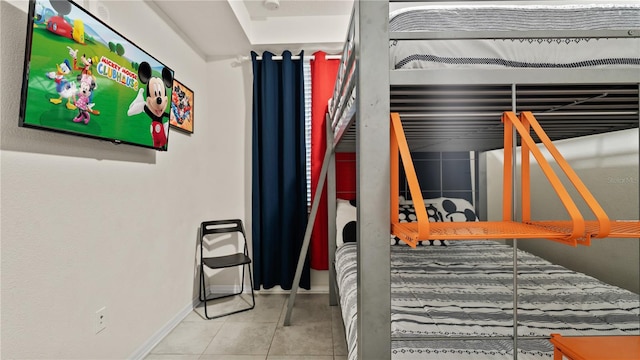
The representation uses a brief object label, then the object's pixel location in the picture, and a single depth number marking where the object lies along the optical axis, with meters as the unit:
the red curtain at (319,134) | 2.86
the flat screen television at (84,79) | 1.15
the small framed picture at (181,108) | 2.33
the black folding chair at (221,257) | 2.46
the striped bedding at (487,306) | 0.97
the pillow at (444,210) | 2.53
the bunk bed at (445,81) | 0.80
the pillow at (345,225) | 2.57
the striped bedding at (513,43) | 0.86
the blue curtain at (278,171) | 2.85
